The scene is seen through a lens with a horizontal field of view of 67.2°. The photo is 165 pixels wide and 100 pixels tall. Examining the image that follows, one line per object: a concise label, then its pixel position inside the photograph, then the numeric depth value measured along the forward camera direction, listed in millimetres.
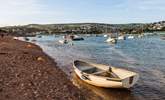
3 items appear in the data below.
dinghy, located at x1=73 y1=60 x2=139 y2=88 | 8911
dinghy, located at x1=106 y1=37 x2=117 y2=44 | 42155
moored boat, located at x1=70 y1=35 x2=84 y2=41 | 52852
